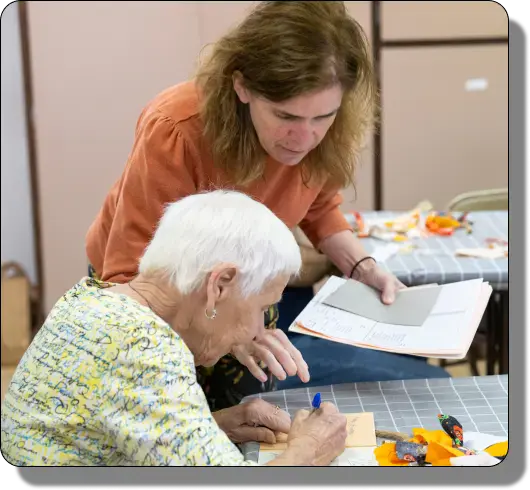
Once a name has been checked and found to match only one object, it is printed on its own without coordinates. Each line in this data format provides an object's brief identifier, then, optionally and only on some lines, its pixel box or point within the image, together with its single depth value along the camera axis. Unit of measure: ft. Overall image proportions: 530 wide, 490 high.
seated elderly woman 3.56
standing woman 4.60
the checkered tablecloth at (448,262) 7.46
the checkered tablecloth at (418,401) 4.56
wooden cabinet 12.25
